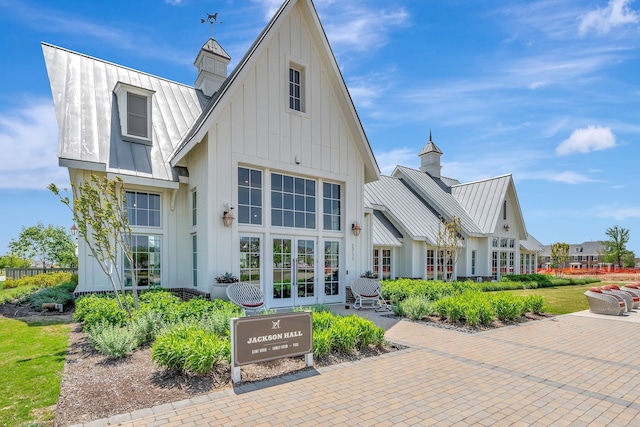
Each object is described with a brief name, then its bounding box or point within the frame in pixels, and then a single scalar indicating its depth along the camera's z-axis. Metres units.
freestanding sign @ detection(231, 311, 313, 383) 5.13
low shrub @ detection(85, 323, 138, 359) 5.89
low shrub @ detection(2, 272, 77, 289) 16.24
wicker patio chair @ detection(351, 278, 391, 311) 11.63
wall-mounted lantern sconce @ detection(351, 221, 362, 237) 12.74
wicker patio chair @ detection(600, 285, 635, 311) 12.02
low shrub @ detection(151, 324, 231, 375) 5.07
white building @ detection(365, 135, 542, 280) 20.08
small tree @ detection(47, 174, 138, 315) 7.61
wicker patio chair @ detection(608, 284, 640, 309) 12.85
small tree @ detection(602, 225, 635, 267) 56.28
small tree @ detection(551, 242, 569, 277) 32.22
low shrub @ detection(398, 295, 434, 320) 9.75
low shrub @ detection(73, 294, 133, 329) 7.03
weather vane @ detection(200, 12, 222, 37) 16.34
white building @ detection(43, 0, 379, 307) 10.04
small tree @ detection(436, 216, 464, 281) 18.38
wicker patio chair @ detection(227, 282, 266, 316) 9.14
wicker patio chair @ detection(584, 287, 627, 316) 11.36
